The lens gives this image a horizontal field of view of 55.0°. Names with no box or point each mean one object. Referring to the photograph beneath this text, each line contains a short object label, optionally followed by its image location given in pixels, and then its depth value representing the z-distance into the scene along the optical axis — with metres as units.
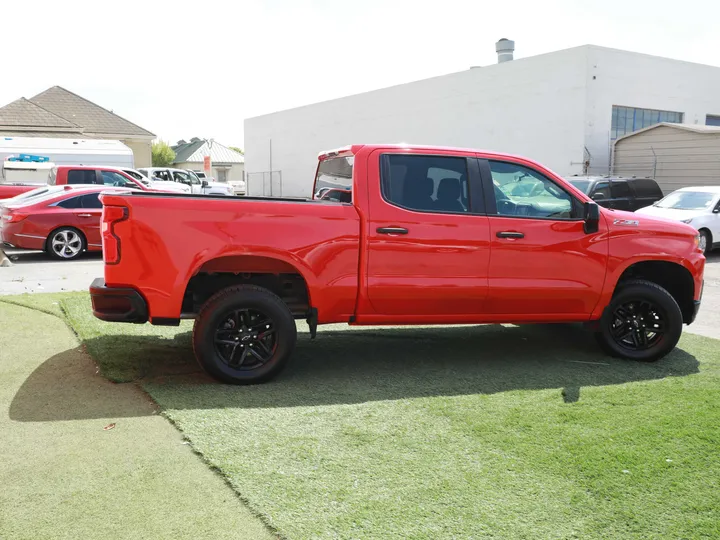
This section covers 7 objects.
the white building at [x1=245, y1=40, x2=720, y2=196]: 23.08
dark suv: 16.91
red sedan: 12.98
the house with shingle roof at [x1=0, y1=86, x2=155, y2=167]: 35.53
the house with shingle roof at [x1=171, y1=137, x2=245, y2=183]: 78.44
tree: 78.69
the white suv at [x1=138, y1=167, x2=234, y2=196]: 26.91
